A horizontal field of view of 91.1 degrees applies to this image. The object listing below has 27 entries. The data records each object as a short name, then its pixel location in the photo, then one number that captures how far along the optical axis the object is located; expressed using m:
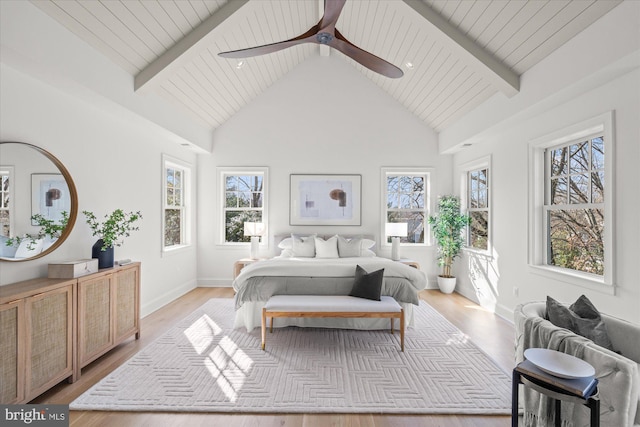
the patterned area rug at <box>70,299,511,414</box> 2.19
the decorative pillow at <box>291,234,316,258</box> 5.25
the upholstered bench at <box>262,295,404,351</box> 3.00
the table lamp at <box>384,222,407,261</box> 5.29
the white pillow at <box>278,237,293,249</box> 5.39
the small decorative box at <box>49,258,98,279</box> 2.53
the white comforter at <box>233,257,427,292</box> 3.52
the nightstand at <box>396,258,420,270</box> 5.16
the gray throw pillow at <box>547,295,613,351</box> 1.87
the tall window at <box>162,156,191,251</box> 4.84
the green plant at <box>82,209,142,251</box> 3.04
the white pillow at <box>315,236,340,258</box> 5.17
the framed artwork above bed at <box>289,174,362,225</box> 5.79
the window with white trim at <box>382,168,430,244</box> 5.89
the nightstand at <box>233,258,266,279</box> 5.20
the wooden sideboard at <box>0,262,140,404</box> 1.98
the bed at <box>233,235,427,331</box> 3.47
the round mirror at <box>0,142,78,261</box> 2.32
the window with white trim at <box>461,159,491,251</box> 4.82
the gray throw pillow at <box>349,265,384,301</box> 3.26
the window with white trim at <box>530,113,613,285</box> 2.66
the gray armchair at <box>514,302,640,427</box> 1.42
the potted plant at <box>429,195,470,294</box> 5.25
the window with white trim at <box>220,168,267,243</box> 5.87
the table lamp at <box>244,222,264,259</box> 5.39
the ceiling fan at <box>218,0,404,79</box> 2.43
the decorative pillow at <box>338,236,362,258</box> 5.21
